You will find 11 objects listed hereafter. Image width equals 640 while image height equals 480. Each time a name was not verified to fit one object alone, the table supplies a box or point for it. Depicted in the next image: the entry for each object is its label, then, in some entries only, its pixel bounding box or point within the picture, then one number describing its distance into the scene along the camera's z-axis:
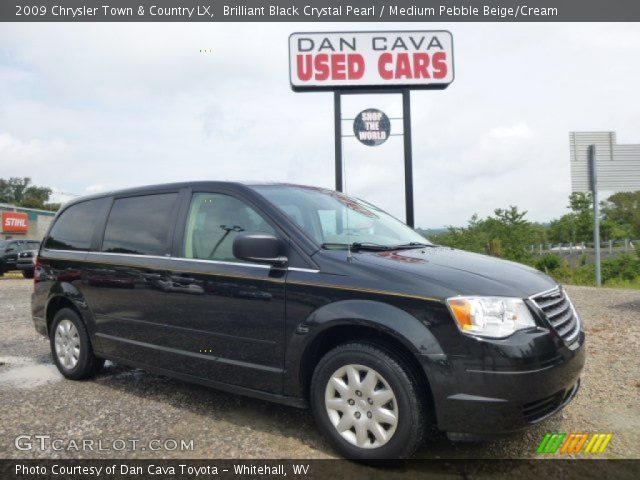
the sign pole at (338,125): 11.11
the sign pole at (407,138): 11.32
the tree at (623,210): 57.34
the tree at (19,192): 88.69
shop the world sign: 11.33
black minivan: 2.67
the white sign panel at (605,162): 13.72
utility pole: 12.91
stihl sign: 41.72
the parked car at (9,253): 18.58
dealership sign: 10.95
